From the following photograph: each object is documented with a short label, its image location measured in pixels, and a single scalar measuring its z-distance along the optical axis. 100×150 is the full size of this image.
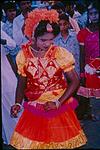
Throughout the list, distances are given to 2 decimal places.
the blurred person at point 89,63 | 4.24
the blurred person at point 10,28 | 4.21
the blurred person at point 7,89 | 4.28
